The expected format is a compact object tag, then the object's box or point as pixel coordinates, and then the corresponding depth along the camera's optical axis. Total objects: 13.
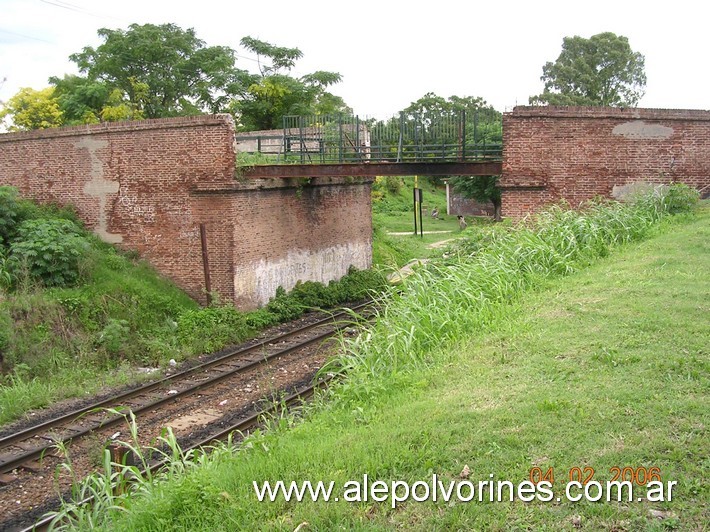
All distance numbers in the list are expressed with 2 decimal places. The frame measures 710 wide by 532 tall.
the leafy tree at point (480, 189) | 35.28
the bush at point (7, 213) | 14.60
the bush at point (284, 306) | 16.11
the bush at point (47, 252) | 13.58
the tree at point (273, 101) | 31.27
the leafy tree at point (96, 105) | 26.66
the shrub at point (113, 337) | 12.80
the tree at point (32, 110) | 29.83
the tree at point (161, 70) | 31.55
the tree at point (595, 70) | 44.38
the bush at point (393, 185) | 44.67
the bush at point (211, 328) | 13.54
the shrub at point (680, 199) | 12.92
